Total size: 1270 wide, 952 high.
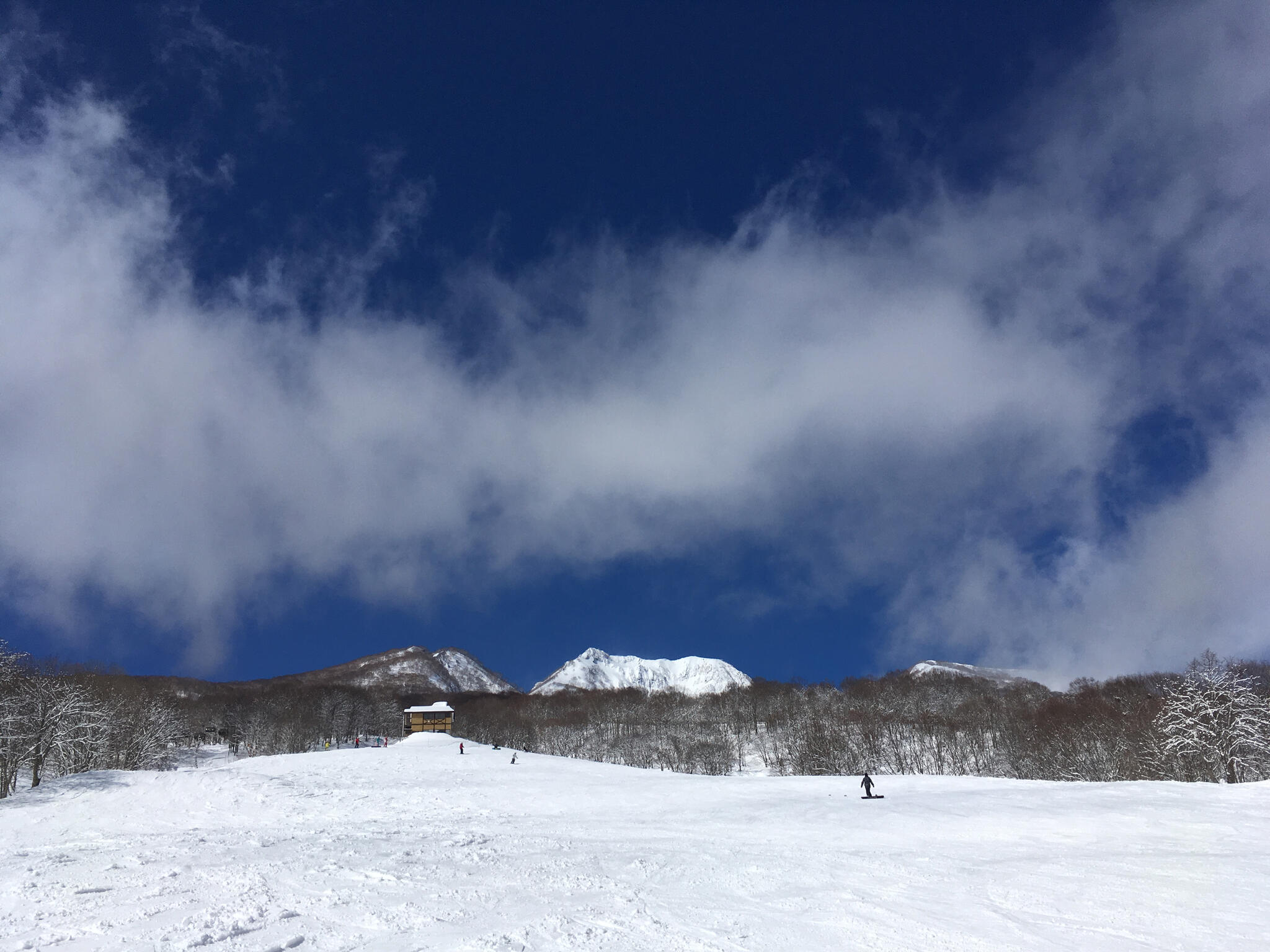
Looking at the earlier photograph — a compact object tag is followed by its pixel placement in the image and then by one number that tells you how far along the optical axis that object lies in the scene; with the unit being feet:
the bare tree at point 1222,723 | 177.06
